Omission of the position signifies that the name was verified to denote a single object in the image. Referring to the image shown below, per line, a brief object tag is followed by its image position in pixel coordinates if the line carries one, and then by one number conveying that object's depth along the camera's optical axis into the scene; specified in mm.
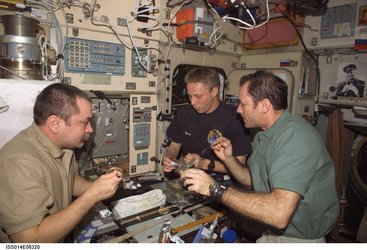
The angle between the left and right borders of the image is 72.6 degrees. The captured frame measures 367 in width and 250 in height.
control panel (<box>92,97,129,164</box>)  2379
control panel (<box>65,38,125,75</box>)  2078
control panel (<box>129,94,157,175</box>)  2549
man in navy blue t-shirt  2396
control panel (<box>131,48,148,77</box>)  2443
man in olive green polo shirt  1318
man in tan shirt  1179
